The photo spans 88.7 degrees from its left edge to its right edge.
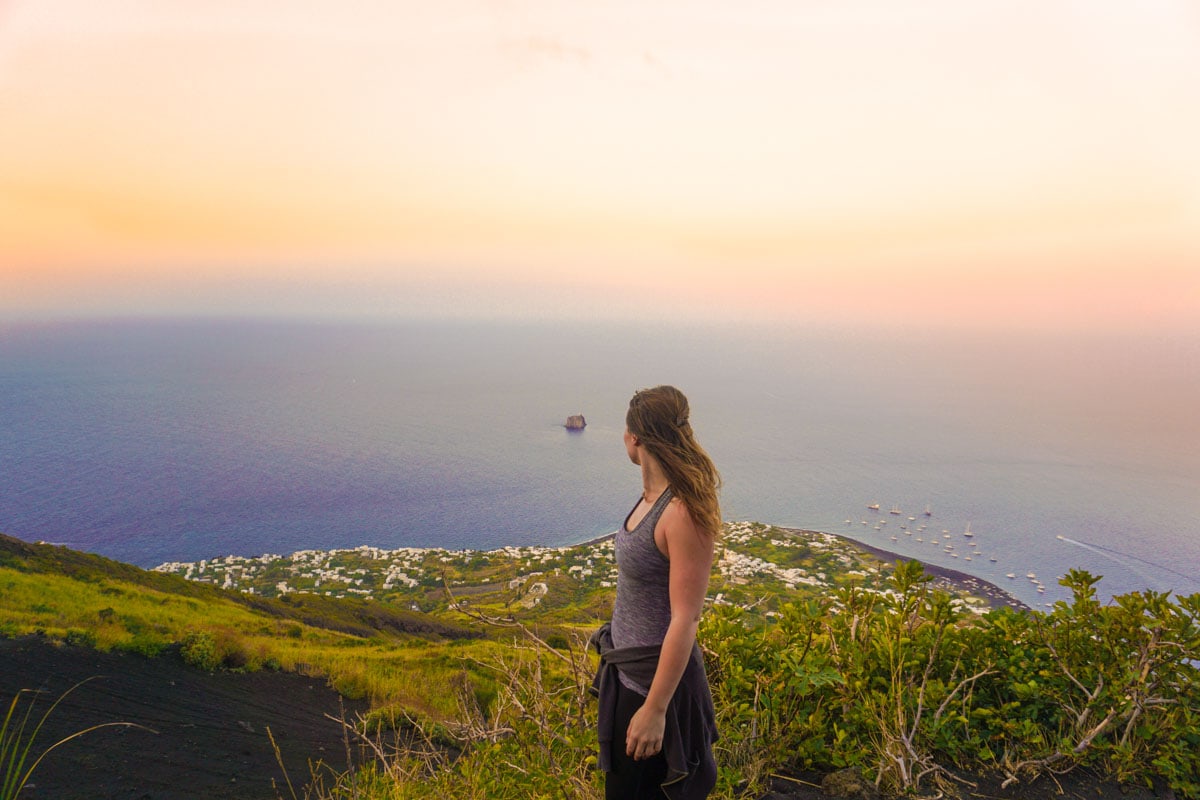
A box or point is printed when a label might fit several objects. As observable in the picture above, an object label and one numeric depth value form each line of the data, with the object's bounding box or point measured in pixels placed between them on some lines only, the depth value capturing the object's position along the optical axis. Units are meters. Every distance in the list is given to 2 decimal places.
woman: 1.73
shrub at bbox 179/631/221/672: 9.04
